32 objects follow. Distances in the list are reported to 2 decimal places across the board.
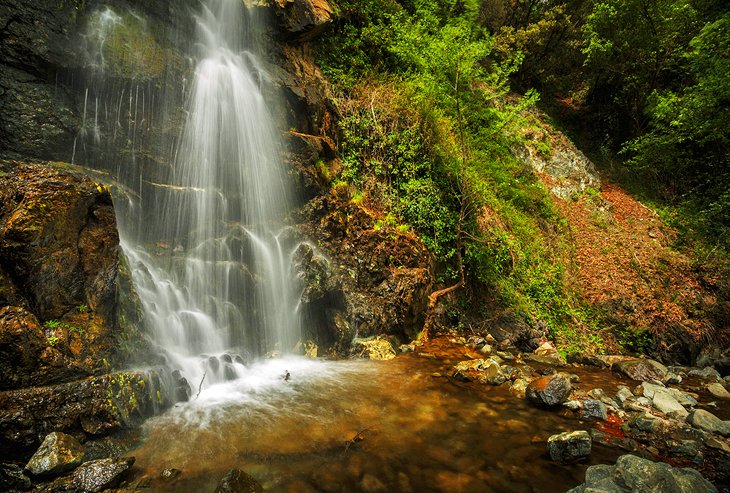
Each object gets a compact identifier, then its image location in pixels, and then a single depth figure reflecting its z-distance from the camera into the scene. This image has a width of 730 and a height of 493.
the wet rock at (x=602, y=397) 5.76
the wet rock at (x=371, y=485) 3.37
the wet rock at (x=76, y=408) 3.31
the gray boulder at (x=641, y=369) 7.59
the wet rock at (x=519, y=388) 5.85
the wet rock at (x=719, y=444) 4.35
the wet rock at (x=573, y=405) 5.38
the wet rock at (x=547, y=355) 8.18
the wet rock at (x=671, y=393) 6.18
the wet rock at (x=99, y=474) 3.04
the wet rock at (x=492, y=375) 6.27
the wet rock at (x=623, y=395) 5.92
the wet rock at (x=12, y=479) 2.98
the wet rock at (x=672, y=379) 7.57
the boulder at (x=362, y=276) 7.75
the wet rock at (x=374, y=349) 7.36
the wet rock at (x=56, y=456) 3.13
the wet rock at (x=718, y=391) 7.02
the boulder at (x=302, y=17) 9.51
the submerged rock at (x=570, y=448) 4.00
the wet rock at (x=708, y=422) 4.83
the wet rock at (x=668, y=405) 5.47
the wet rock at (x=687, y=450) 4.15
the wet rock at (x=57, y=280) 3.66
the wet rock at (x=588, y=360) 8.48
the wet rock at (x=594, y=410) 5.20
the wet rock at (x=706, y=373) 8.45
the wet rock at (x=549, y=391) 5.41
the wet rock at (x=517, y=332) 9.04
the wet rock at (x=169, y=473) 3.34
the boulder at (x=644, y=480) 3.00
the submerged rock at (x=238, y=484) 2.93
